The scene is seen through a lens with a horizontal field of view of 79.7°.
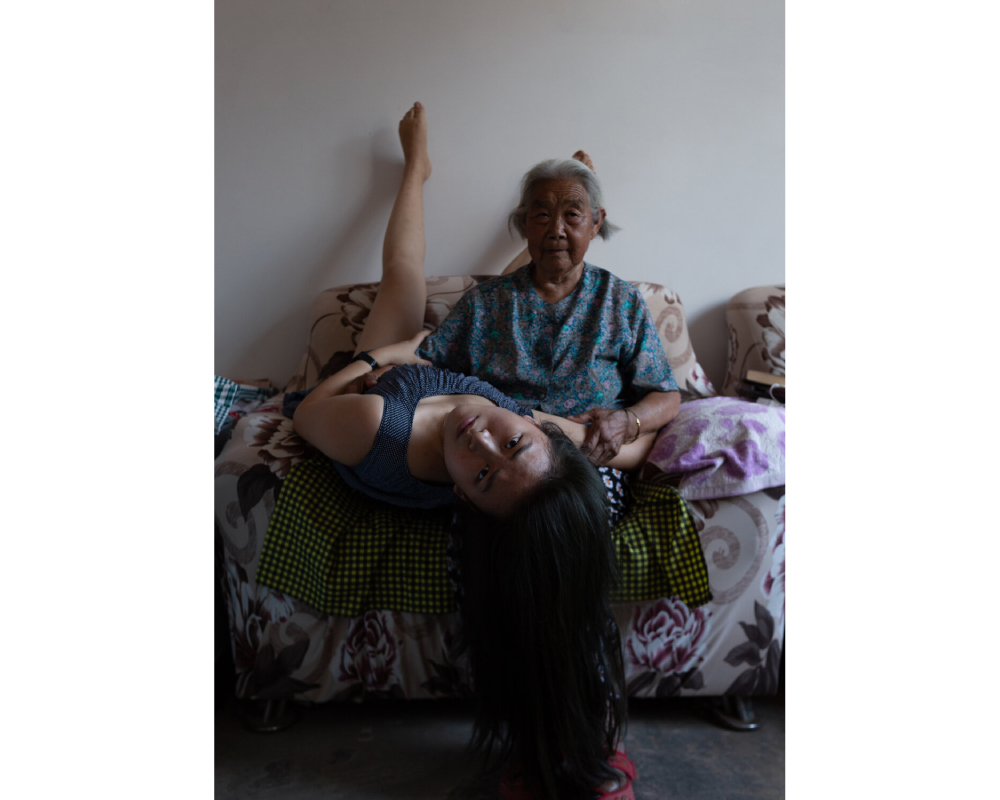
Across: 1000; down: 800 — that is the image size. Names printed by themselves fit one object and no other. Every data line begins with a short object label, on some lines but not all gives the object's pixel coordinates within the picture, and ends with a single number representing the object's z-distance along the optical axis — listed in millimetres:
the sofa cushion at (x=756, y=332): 2146
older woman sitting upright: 1779
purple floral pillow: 1373
